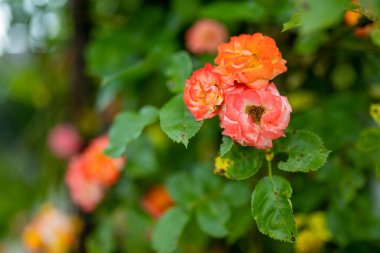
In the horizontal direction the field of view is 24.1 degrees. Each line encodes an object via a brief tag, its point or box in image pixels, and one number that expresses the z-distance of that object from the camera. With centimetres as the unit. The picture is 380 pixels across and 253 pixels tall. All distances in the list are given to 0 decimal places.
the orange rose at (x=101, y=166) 97
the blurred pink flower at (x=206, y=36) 102
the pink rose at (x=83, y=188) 100
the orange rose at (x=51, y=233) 114
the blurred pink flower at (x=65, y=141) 132
